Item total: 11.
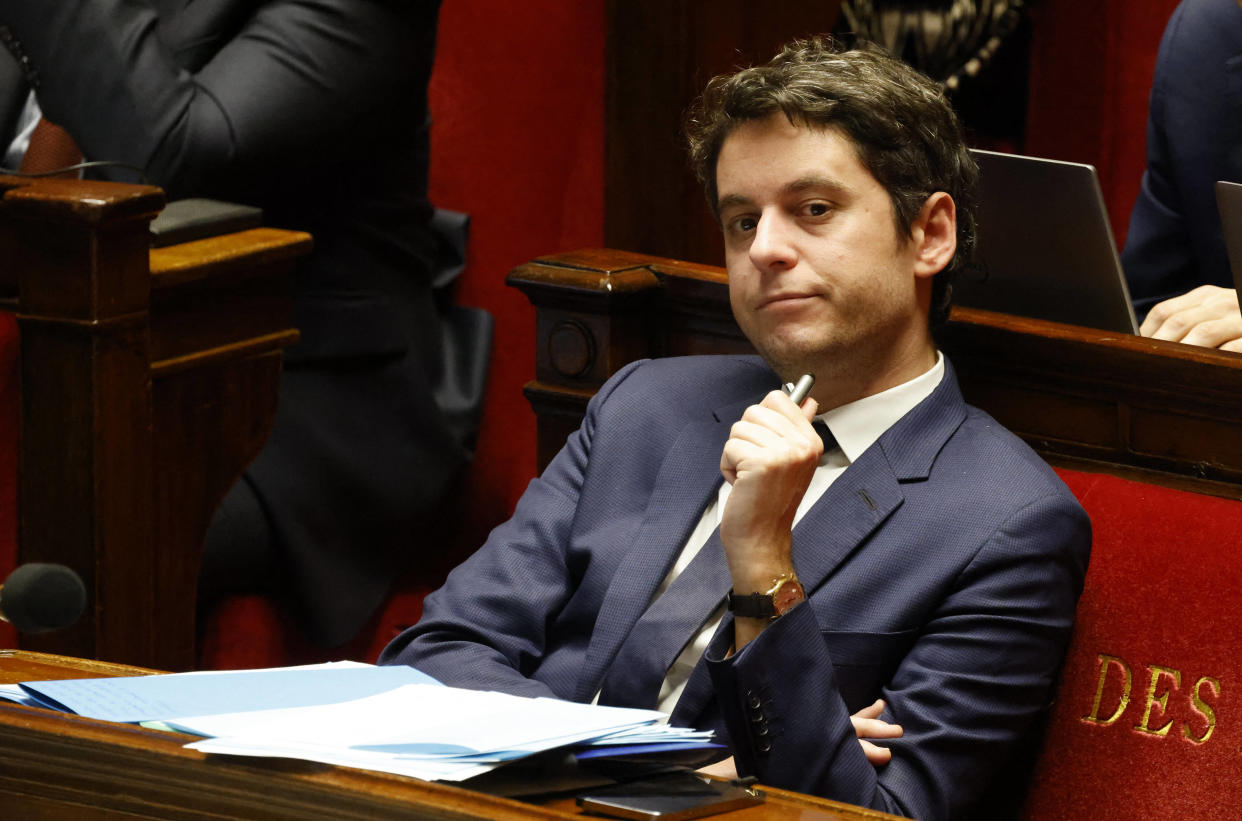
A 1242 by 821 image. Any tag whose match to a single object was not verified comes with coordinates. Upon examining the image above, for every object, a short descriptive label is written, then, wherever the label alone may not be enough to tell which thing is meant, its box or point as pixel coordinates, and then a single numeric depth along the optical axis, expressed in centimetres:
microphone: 744
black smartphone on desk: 731
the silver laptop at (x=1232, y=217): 776
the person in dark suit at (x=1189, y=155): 831
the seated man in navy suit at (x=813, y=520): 764
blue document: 740
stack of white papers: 732
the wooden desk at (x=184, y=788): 728
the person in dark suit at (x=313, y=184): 852
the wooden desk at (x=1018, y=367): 781
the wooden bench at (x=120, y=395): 812
